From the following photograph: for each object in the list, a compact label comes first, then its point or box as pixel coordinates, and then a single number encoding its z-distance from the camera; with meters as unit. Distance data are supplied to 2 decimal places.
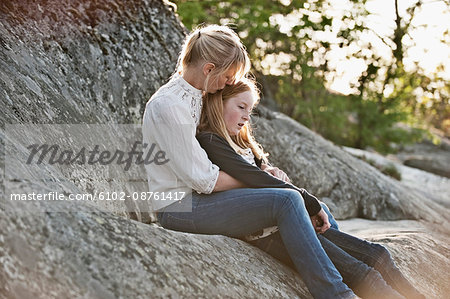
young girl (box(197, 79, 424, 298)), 3.50
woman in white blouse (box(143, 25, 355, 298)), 3.26
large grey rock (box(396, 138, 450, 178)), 14.88
